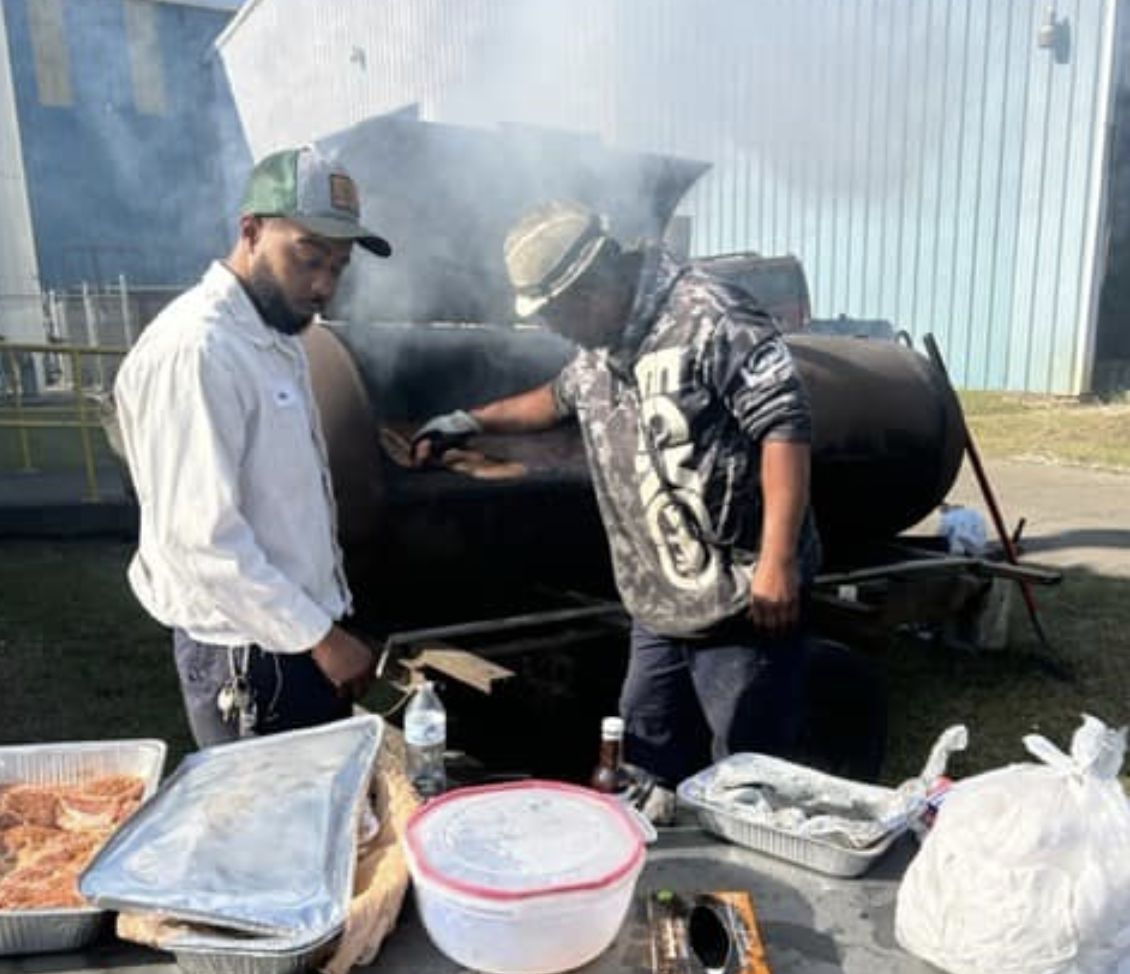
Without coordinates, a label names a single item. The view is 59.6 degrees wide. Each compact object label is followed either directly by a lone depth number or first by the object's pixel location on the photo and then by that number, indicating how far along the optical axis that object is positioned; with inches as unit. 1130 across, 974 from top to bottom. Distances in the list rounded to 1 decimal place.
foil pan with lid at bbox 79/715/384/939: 44.4
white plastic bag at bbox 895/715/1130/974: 42.7
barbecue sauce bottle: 63.1
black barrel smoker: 103.0
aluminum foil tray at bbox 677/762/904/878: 53.5
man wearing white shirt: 60.6
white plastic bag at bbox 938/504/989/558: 158.6
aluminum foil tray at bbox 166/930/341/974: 42.6
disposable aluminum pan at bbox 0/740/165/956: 62.1
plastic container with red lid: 43.9
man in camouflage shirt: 73.3
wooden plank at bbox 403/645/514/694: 92.7
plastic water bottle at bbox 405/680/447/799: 59.6
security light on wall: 379.2
